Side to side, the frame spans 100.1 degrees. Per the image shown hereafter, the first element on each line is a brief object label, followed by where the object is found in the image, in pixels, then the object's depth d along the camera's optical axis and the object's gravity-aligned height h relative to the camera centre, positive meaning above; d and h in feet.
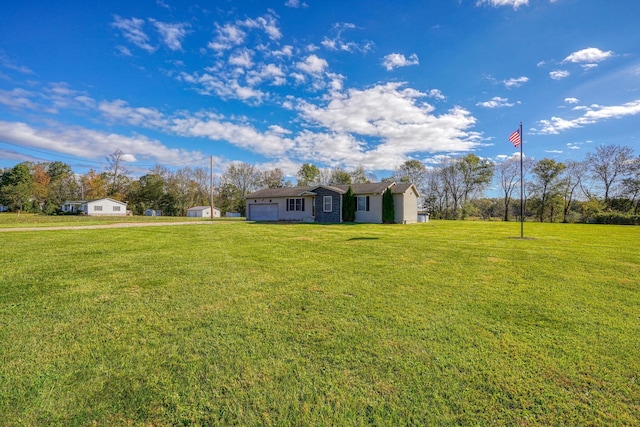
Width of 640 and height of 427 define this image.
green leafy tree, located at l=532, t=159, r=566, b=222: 104.41 +11.20
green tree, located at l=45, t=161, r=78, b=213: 160.15 +16.85
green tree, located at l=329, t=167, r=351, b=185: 137.39 +17.57
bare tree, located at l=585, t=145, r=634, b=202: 93.71 +16.34
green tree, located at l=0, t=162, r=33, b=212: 143.13 +12.72
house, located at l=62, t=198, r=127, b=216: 136.05 +1.94
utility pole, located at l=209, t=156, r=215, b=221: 99.60 +17.35
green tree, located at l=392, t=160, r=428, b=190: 131.03 +18.14
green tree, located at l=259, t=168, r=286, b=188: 155.84 +18.42
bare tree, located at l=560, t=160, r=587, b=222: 104.12 +11.12
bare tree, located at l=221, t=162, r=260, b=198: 159.33 +20.01
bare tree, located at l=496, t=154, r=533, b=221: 117.47 +14.71
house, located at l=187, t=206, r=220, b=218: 149.35 -0.88
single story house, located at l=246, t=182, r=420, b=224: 69.21 +2.01
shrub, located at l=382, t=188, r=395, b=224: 67.05 +0.45
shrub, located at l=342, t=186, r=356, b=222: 69.67 +0.90
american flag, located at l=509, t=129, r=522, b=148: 36.78 +9.86
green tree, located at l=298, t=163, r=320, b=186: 144.87 +19.73
